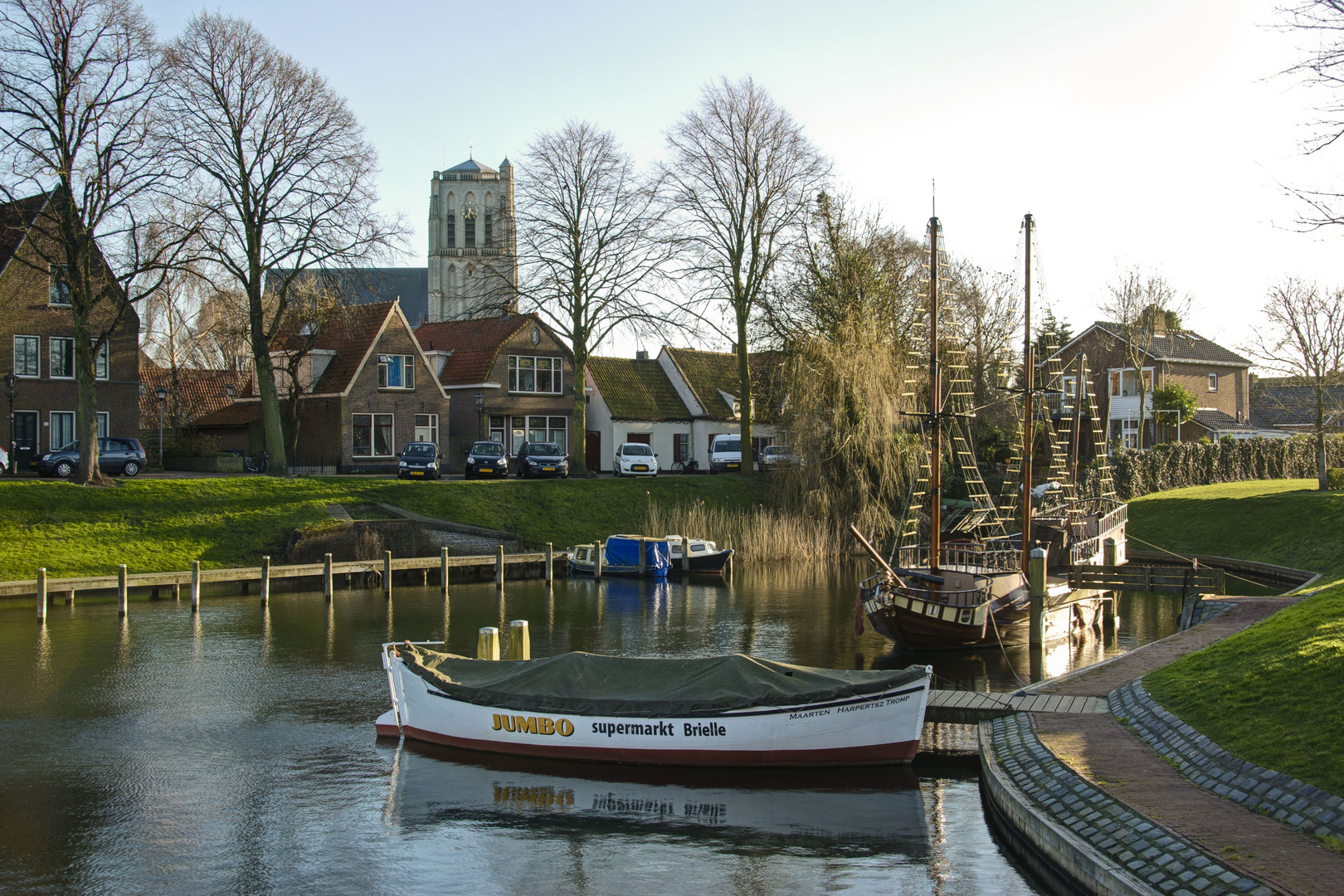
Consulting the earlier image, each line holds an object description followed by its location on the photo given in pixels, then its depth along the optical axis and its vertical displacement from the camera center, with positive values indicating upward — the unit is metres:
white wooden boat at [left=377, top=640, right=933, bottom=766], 13.91 -3.54
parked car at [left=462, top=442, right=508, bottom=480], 42.69 -0.60
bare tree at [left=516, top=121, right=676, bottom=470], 44.09 +8.98
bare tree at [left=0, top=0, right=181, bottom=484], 31.94 +9.15
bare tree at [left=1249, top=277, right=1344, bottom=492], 39.81 +3.80
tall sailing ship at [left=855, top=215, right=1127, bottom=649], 22.25 -2.92
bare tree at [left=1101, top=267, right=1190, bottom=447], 53.78 +6.90
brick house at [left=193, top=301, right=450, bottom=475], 48.34 +2.51
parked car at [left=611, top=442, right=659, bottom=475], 49.19 -0.49
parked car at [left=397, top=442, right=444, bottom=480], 41.62 -0.51
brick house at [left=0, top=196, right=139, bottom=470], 41.97 +3.79
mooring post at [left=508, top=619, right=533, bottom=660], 18.42 -3.34
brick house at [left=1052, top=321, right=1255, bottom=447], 57.28 +3.96
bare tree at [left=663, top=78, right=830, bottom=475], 45.81 +11.01
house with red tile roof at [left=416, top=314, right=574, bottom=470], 53.38 +3.56
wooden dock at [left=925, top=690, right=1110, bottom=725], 14.56 -3.71
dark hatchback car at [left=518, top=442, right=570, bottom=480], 44.72 -0.46
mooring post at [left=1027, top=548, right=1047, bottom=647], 21.72 -3.08
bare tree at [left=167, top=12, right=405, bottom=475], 38.12 +10.87
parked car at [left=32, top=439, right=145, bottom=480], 37.56 -0.29
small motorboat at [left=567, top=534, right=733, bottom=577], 35.50 -3.65
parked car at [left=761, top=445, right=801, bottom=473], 41.31 -0.35
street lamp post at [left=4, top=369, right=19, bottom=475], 41.12 +2.46
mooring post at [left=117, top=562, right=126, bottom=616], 26.06 -3.45
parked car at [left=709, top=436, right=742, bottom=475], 51.94 -0.25
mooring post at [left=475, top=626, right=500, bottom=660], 17.39 -3.24
